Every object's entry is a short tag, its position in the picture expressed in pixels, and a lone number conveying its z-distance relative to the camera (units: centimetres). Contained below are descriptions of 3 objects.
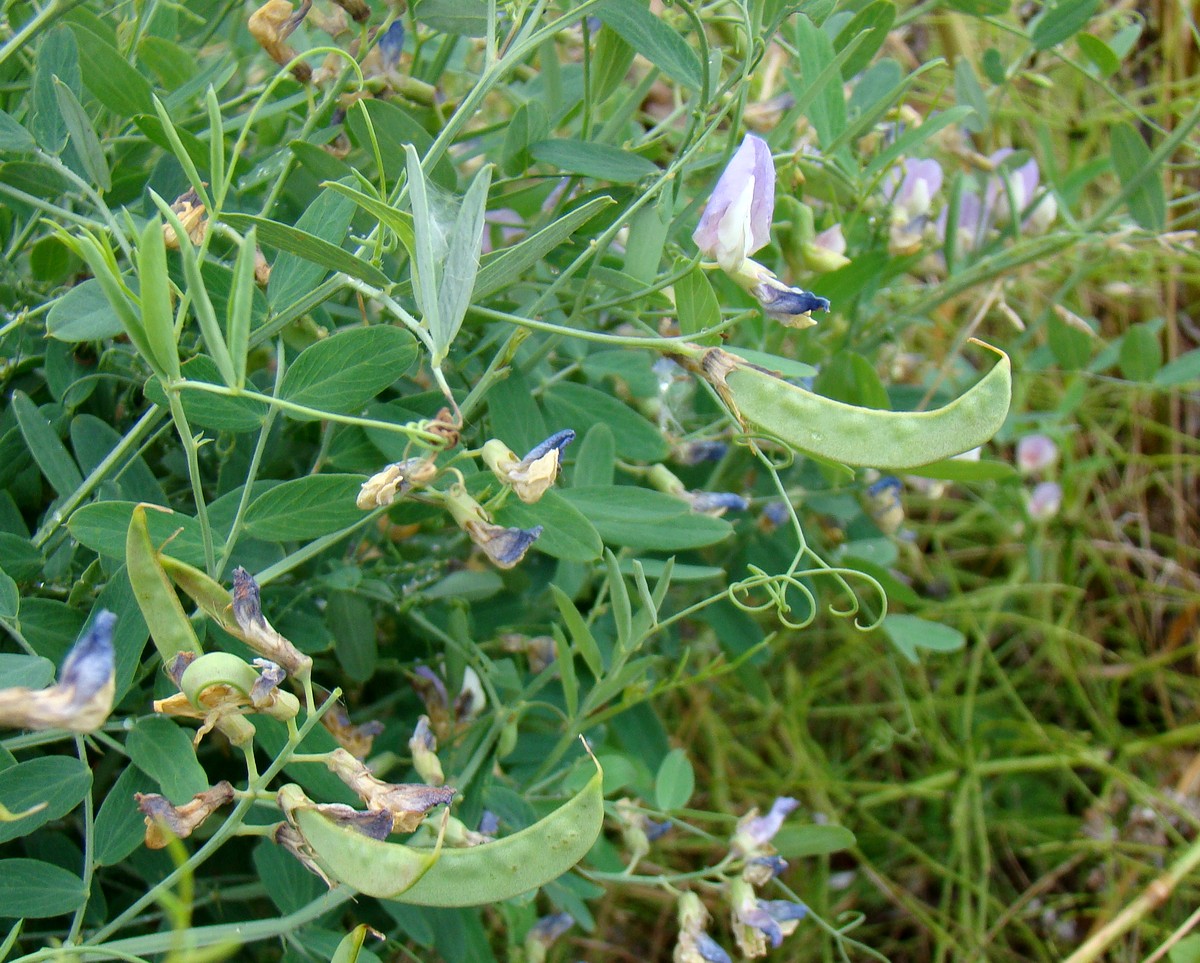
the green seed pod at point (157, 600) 26
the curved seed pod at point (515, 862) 26
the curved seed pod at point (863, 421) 27
